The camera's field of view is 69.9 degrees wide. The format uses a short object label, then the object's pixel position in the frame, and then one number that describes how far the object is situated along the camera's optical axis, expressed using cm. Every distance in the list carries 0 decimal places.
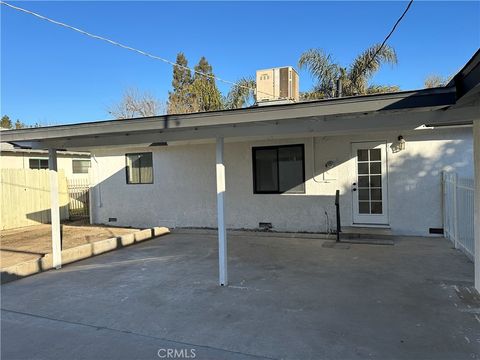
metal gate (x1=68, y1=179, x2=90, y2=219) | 1459
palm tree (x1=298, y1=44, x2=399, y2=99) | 1170
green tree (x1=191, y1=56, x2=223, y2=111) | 1856
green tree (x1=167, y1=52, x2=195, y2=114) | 2238
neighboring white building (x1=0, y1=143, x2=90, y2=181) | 1330
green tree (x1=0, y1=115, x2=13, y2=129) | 3776
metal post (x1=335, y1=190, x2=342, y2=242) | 767
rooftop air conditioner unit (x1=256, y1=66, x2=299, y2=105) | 987
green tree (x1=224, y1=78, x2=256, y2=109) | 1703
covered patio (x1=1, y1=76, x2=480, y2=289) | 350
